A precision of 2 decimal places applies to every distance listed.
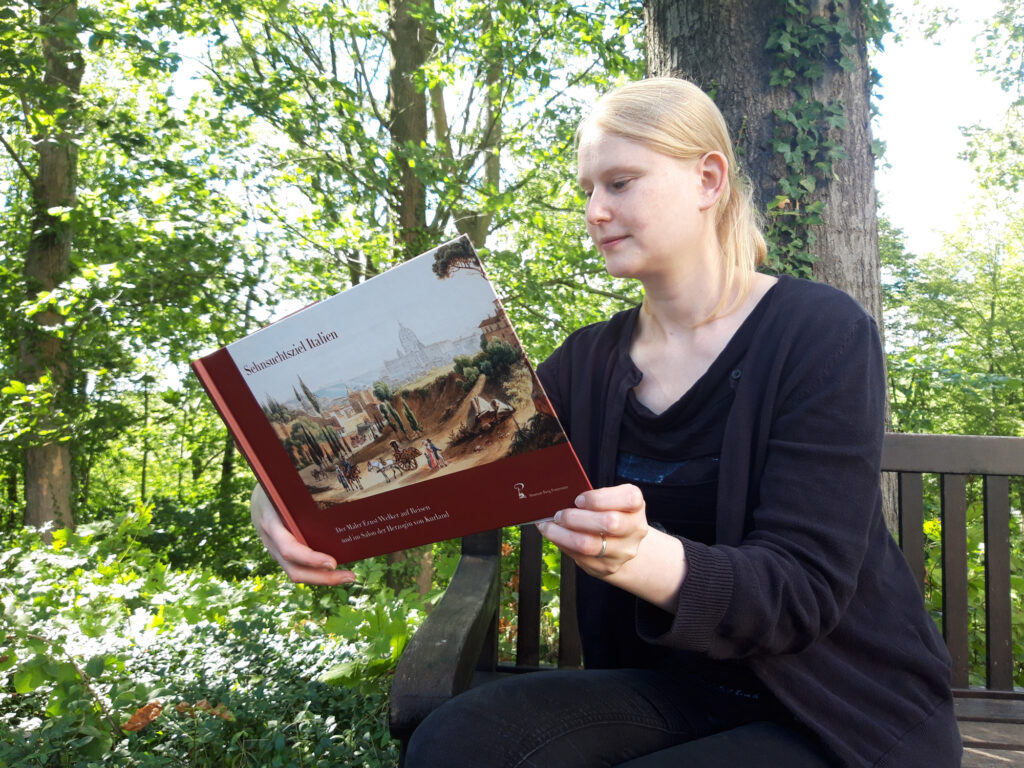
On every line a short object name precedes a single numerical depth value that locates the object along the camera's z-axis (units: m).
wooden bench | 2.13
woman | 1.25
